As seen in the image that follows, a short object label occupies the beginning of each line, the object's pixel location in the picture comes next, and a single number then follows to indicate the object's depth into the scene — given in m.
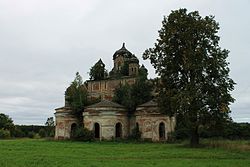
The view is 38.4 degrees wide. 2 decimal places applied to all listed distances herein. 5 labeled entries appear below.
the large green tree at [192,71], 33.09
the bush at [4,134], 66.06
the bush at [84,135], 46.78
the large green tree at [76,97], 52.41
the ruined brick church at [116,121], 45.69
